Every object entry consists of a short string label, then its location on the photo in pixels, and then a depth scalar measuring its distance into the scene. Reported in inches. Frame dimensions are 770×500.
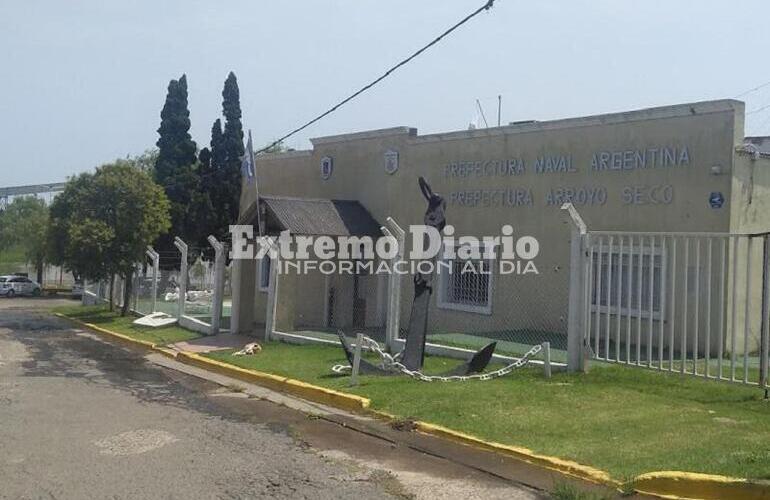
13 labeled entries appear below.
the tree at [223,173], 1358.3
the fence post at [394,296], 547.0
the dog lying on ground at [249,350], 617.9
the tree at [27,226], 1897.1
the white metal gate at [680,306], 368.8
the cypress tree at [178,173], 1336.1
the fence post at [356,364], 453.1
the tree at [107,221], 979.3
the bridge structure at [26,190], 3619.6
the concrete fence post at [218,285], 753.6
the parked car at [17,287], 1886.1
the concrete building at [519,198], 543.5
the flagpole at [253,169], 746.8
